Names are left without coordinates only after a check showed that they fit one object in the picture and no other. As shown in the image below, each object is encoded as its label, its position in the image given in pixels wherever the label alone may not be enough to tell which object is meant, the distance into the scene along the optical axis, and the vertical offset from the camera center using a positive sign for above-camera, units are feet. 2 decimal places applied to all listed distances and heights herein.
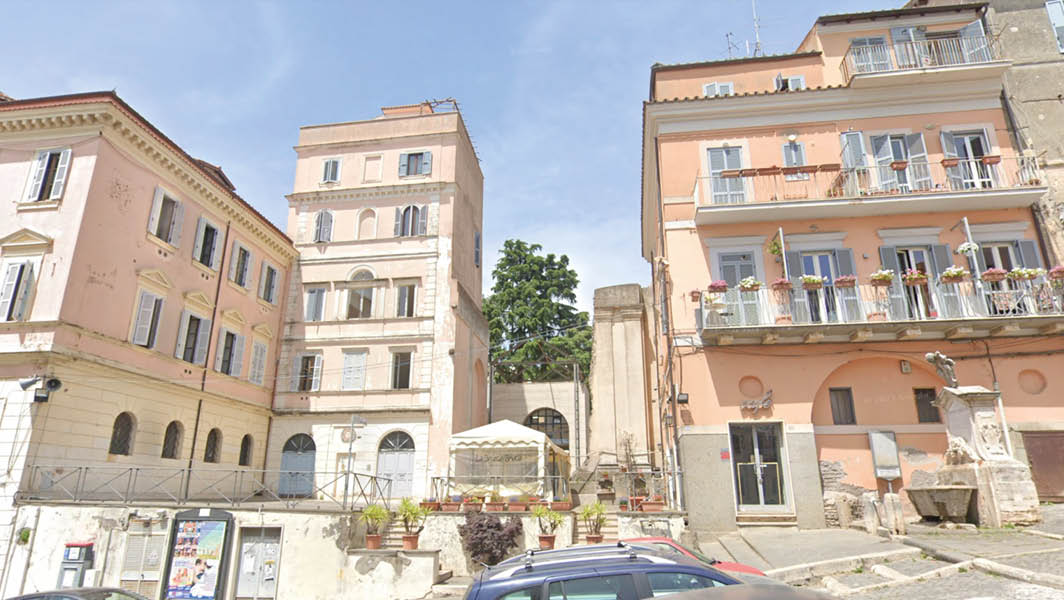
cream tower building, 76.28 +22.86
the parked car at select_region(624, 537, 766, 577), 26.78 -3.56
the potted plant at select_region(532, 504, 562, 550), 51.16 -3.53
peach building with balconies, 49.85 +18.45
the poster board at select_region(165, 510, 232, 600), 48.32 -6.13
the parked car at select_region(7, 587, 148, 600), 26.20 -5.09
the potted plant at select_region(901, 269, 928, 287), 51.01 +16.39
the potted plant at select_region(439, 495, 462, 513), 55.77 -2.61
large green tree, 114.62 +30.96
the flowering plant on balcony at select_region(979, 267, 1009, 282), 49.75 +16.30
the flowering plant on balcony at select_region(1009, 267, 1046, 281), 49.80 +16.40
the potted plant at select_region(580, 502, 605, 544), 51.39 -3.30
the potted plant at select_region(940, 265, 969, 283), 50.16 +16.47
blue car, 15.47 -2.58
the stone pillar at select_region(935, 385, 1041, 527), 37.63 +0.85
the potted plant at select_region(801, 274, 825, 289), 51.49 +16.26
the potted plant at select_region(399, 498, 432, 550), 51.49 -3.21
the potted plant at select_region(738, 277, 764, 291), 52.16 +16.26
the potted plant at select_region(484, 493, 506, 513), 54.61 -2.53
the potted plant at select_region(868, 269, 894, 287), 50.96 +16.50
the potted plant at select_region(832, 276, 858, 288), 51.44 +16.32
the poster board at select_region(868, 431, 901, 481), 48.88 +1.78
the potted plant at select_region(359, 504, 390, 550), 51.93 -3.42
